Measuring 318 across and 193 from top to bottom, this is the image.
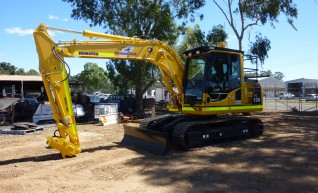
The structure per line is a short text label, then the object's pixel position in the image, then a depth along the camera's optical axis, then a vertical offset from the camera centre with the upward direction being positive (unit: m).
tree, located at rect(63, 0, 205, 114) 20.75 +5.41
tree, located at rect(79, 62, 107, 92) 66.00 +5.55
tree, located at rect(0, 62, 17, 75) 82.01 +9.32
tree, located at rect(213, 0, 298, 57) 23.34 +6.50
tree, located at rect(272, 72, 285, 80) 158.64 +12.15
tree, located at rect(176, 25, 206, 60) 25.16 +4.81
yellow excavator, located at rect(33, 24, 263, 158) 8.20 +0.33
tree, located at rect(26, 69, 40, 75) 95.44 +9.31
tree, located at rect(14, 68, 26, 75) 85.01 +8.57
